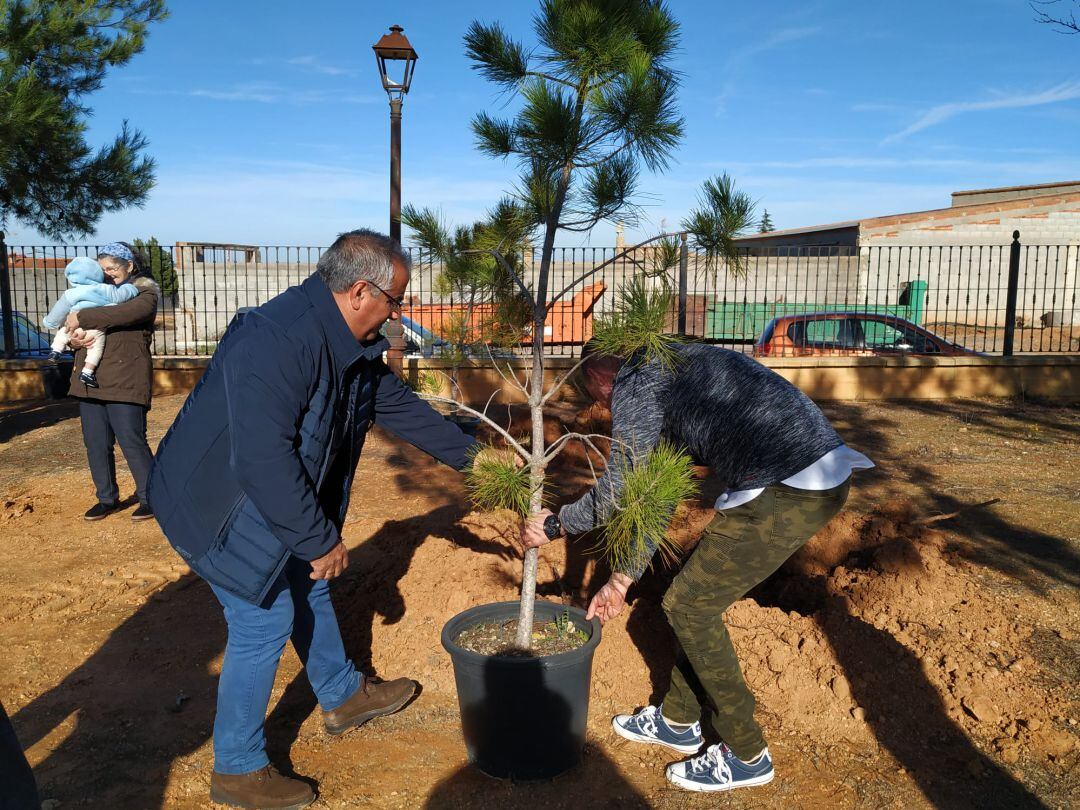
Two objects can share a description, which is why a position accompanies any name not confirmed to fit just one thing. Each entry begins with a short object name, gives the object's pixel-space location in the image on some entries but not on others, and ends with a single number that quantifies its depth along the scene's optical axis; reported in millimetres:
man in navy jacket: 2186
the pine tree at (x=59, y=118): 7848
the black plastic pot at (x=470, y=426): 3429
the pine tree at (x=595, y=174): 2520
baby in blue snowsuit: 4883
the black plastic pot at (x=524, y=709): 2561
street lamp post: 8453
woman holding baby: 4922
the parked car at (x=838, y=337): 10602
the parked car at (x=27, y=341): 10281
